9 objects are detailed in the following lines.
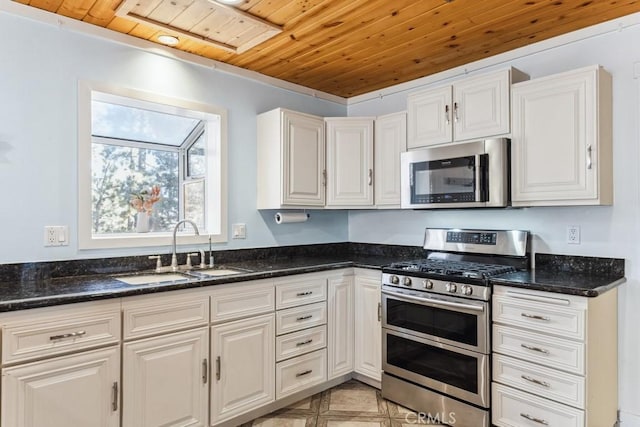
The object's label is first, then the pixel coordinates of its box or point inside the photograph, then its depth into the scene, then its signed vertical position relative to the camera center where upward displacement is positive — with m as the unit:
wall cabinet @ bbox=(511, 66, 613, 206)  2.21 +0.42
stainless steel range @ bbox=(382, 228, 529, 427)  2.29 -0.71
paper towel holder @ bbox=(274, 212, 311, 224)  3.26 -0.03
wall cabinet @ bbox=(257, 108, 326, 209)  3.06 +0.42
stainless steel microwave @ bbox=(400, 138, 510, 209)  2.50 +0.25
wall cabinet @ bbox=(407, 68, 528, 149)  2.54 +0.70
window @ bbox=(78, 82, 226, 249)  2.41 +0.33
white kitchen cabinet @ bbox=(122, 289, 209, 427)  1.96 -0.76
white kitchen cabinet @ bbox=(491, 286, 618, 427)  1.96 -0.76
